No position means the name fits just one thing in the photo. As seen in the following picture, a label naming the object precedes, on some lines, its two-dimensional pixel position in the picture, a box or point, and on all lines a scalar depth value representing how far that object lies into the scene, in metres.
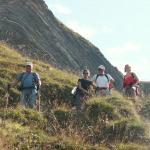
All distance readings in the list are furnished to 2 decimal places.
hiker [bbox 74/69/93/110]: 19.80
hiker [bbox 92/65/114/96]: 21.27
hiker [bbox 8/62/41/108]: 19.02
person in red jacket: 22.69
